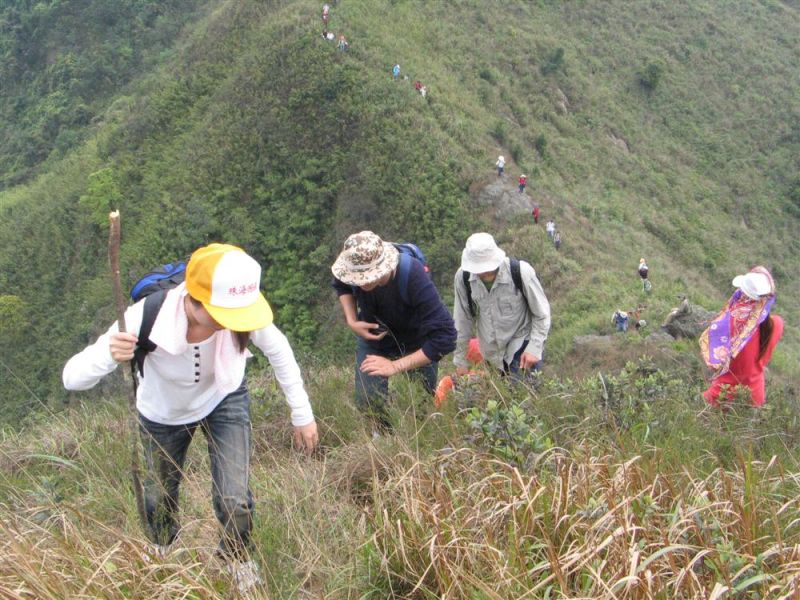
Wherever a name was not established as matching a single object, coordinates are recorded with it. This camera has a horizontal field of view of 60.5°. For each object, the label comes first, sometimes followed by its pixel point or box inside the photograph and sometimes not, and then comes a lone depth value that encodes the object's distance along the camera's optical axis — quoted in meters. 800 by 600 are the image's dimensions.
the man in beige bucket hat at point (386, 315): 3.63
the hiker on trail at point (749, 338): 4.62
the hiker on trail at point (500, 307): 4.39
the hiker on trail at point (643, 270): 17.30
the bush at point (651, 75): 33.12
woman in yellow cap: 2.44
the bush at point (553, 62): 30.22
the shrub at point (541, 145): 25.14
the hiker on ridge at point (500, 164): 19.95
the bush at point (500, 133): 23.20
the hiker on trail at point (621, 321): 13.94
